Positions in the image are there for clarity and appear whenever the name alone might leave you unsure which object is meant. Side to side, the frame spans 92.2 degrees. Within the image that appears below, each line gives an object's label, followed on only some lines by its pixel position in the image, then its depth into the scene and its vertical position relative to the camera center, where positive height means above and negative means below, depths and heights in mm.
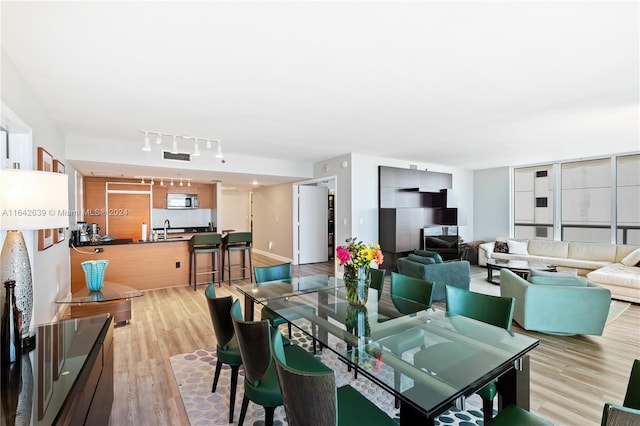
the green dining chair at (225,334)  2100 -880
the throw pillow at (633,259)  5379 -859
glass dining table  1340 -781
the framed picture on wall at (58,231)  3639 -269
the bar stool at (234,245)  5938 -700
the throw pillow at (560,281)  3473 -805
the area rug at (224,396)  2135 -1447
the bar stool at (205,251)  5570 -773
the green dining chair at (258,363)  1633 -844
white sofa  4754 -1006
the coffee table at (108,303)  3441 -1158
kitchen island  4969 -923
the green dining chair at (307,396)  1128 -704
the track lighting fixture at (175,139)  4233 +1118
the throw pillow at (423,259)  4594 -749
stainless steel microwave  7887 +226
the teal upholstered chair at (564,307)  3275 -1047
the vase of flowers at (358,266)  2381 -437
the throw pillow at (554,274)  3645 -773
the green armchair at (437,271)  4457 -901
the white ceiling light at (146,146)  4198 +872
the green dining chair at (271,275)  2743 -726
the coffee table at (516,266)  5444 -1027
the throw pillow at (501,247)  7320 -879
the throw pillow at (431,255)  4742 -722
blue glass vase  3592 -747
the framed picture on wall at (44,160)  2984 +514
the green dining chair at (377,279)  3133 -708
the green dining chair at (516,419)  1387 -960
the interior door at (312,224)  8180 -373
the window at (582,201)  6359 +228
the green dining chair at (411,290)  2594 -716
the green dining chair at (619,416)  917 -623
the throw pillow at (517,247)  7129 -853
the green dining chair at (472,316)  1653 -762
